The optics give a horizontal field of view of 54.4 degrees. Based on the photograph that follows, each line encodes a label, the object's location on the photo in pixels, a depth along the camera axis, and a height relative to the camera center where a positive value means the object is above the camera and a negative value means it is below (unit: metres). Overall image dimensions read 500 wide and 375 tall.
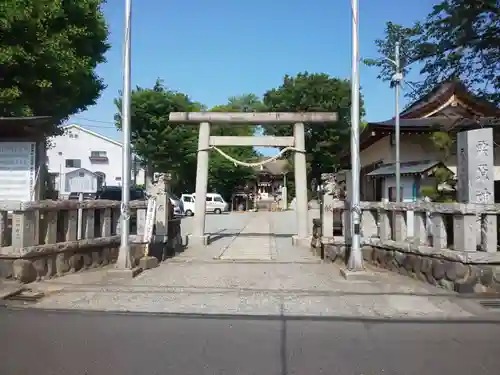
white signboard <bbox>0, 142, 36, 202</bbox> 8.99 +0.63
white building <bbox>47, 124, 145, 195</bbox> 48.56 +5.16
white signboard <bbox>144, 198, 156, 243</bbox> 11.55 -0.40
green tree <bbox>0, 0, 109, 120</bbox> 14.09 +4.71
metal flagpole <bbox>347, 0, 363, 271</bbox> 9.62 +1.00
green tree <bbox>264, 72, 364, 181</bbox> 39.88 +8.33
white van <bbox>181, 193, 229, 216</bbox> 39.62 +0.29
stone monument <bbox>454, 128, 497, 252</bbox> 8.17 +0.37
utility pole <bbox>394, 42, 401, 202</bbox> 16.68 +1.50
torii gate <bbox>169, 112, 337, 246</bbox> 15.27 +2.09
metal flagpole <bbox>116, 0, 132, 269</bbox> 9.93 +1.54
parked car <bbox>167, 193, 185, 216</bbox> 32.71 -0.10
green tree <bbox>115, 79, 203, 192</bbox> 36.84 +5.77
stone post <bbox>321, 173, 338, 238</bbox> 11.94 +0.06
